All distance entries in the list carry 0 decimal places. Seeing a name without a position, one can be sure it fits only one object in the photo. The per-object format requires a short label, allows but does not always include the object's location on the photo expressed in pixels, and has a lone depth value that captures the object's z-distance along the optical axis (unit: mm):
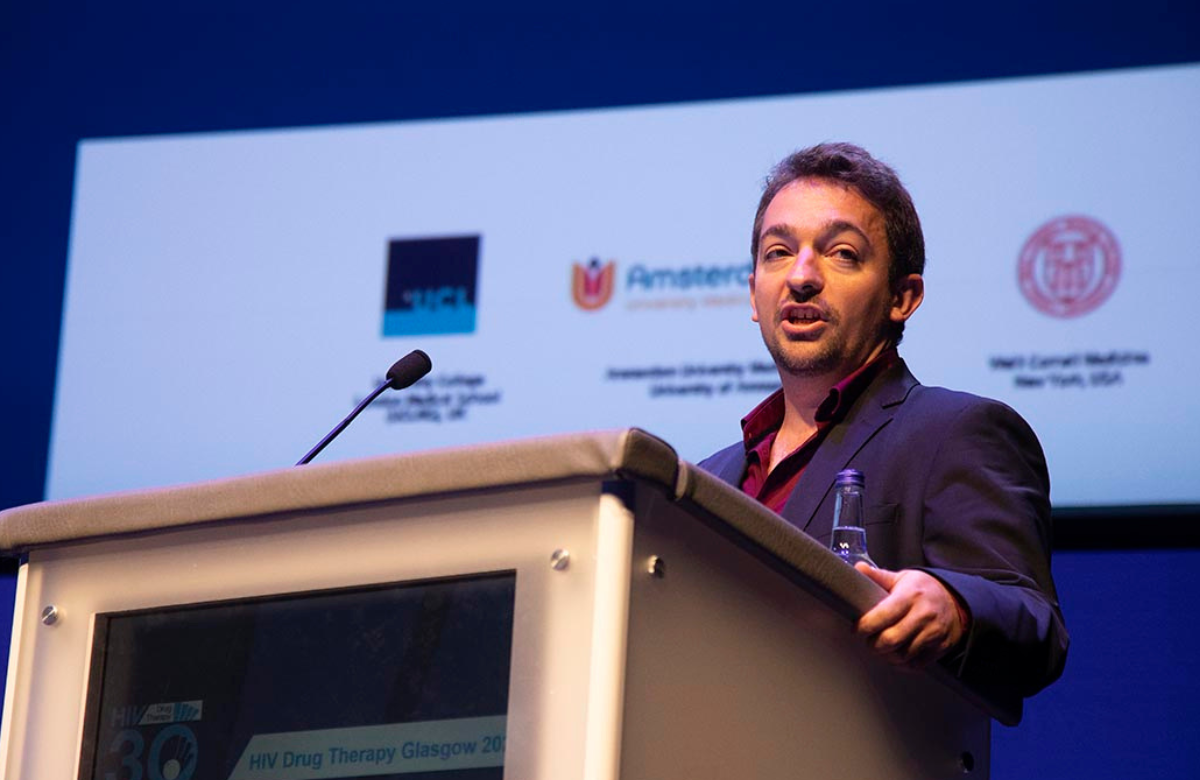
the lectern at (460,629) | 2864
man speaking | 3092
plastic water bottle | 3244
